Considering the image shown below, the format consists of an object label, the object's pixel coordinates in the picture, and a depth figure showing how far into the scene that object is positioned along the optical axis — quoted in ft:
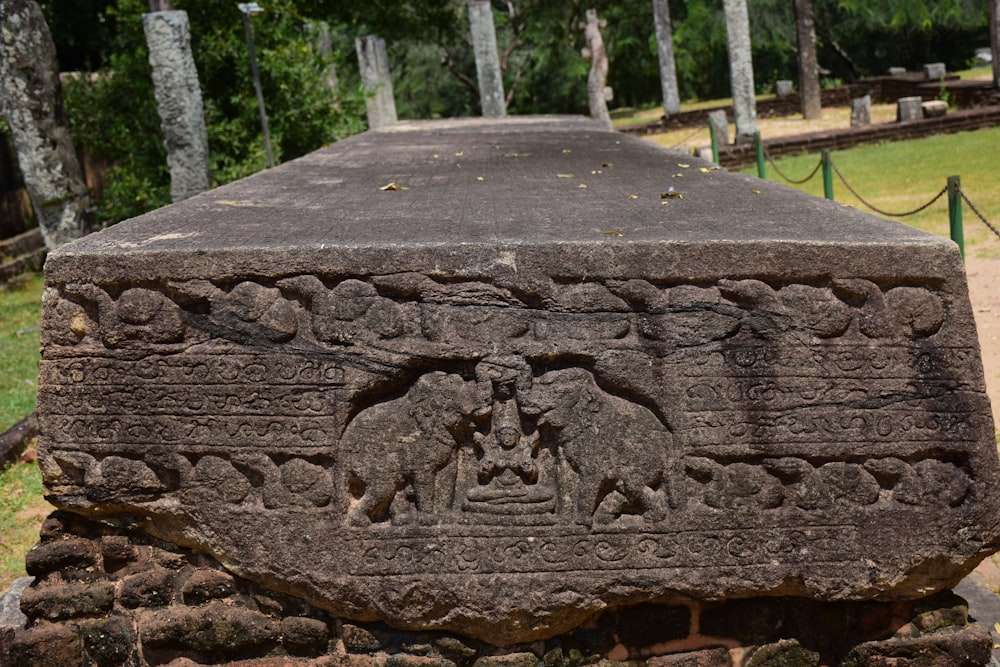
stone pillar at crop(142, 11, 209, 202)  23.72
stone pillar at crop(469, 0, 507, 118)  40.42
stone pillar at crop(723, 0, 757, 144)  44.42
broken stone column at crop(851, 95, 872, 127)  46.83
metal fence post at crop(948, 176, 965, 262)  14.19
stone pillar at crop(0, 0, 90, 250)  22.16
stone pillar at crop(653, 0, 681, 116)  60.23
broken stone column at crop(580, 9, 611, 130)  50.16
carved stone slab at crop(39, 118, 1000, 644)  7.22
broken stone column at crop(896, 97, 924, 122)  43.19
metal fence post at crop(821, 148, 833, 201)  22.85
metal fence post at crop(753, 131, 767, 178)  32.17
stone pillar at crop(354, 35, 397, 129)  40.93
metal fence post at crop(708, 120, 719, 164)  39.57
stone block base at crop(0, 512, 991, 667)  7.71
